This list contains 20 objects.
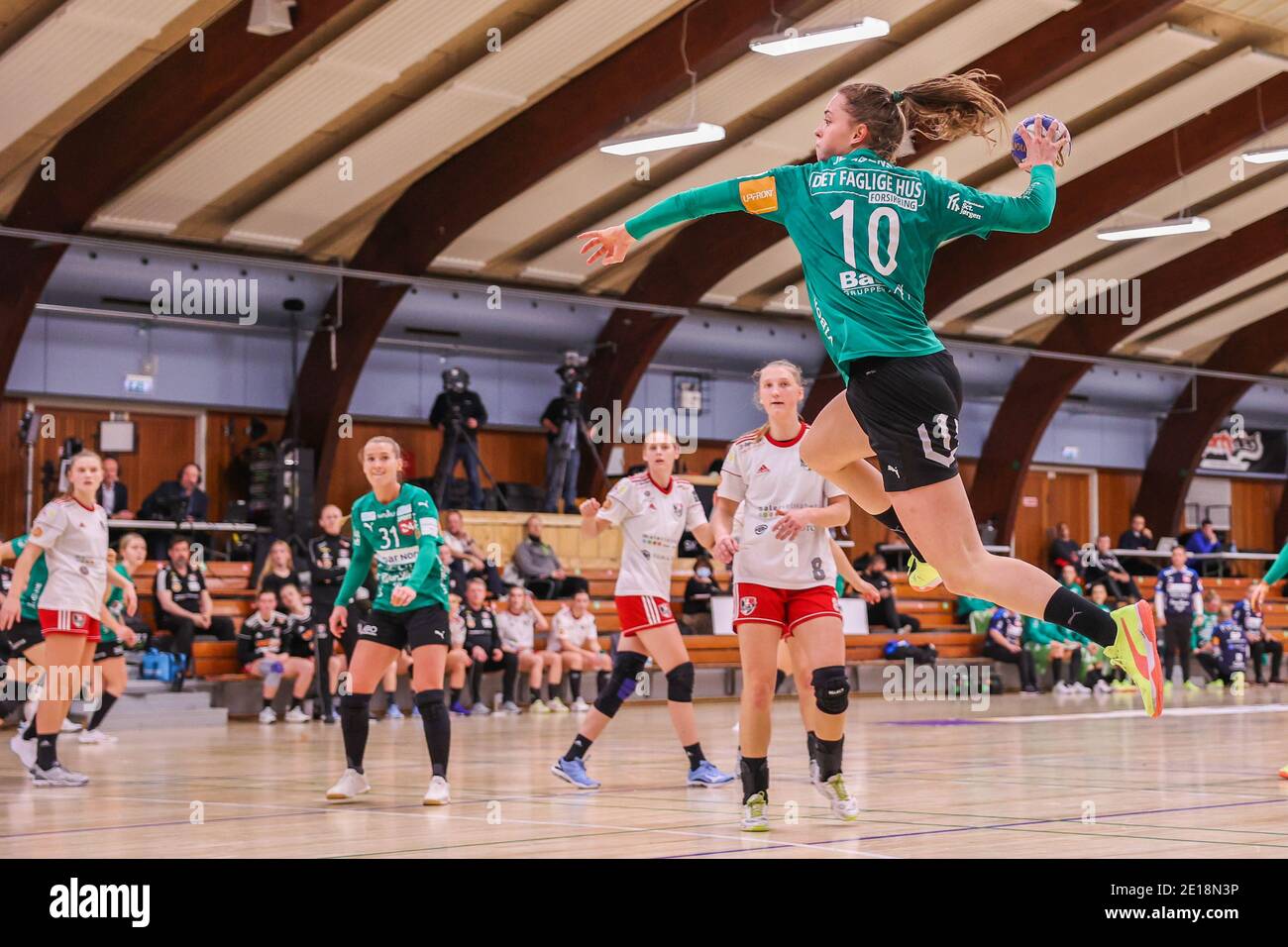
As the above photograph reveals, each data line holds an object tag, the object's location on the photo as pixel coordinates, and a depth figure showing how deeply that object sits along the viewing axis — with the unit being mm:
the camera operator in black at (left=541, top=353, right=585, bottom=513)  22703
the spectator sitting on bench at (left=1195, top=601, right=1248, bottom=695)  24672
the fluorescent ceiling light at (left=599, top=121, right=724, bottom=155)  17141
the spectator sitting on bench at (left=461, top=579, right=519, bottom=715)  17516
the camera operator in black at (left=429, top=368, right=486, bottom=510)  21562
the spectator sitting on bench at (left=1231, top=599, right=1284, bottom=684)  24906
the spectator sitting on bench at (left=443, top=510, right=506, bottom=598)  17906
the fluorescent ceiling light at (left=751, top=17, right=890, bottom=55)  14992
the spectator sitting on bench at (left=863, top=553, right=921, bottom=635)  22547
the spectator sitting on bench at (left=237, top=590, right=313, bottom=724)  16484
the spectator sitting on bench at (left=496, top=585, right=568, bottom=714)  18188
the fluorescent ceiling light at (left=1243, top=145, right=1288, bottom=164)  20031
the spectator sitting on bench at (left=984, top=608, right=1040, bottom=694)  23000
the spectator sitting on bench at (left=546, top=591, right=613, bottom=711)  18812
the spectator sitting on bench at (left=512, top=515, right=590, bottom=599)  20438
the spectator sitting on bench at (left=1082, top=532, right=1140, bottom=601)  25283
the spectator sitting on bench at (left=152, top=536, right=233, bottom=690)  16828
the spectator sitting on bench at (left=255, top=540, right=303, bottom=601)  17109
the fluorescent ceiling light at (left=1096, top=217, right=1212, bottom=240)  22266
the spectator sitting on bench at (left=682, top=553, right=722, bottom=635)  21453
